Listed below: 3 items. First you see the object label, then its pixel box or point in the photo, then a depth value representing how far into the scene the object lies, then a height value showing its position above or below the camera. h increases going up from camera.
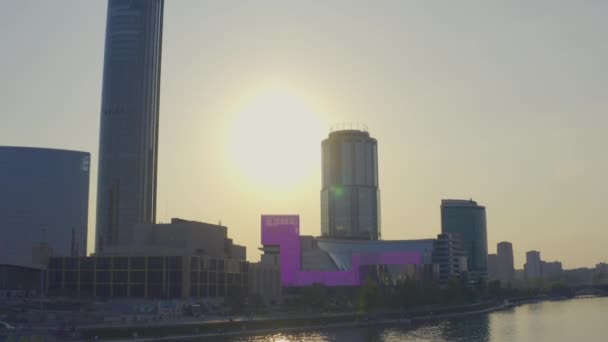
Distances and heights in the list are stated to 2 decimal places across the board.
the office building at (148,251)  190.12 +6.51
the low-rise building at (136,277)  180.75 -0.39
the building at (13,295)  190.00 -5.10
